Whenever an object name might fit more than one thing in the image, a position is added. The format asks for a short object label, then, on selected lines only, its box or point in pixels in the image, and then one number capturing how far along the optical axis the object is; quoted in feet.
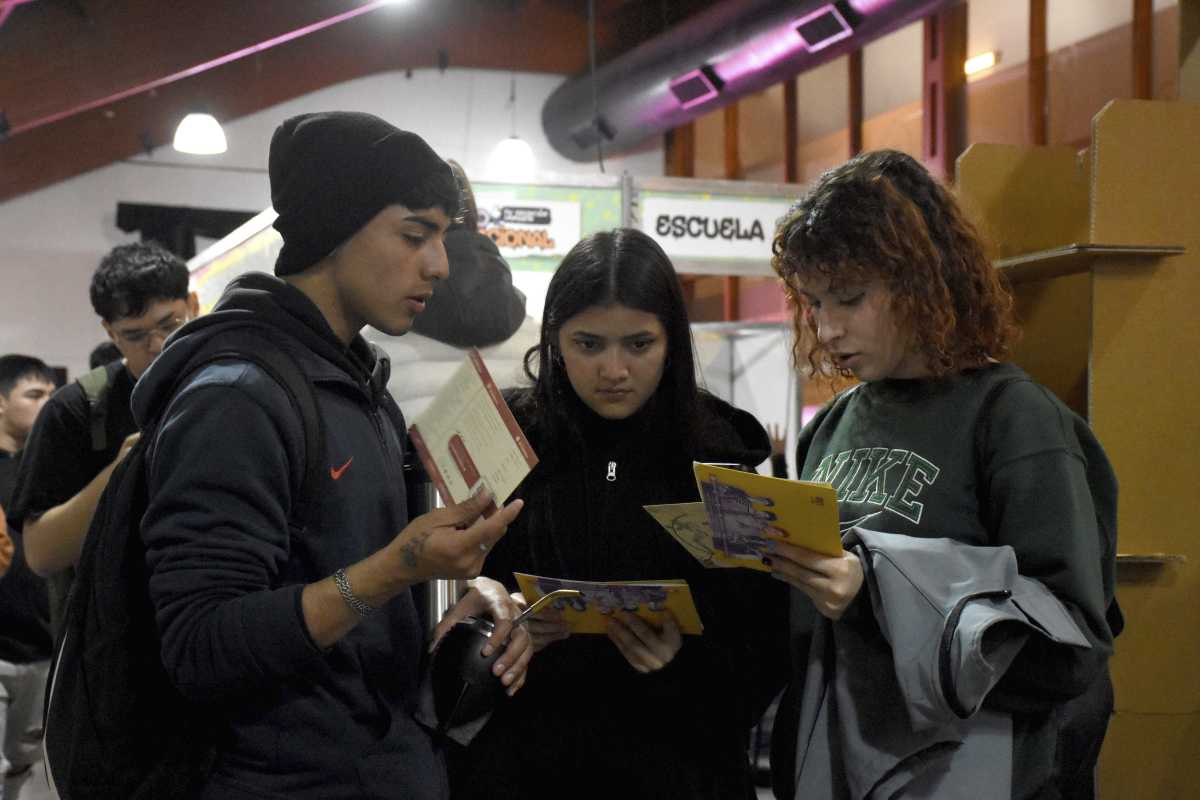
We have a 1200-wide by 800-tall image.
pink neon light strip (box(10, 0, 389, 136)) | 24.22
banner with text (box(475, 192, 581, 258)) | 17.12
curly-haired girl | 4.80
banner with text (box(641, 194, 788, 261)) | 18.44
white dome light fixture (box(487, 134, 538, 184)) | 29.96
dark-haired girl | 6.09
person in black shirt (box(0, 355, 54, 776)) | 13.47
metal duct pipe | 22.56
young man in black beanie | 4.07
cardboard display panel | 8.00
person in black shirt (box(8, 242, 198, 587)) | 8.47
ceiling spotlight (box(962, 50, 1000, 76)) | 24.68
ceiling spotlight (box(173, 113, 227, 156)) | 25.32
